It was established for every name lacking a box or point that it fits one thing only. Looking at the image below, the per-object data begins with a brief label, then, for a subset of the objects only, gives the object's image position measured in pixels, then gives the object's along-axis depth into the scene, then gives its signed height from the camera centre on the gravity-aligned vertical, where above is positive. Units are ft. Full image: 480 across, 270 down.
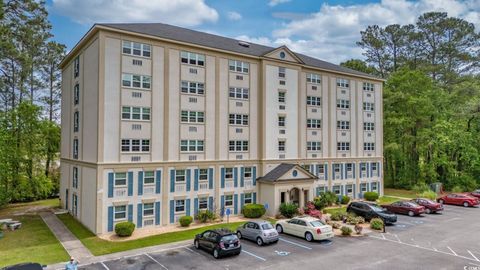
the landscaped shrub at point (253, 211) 97.25 -19.91
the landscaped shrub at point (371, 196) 128.57 -20.50
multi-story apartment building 83.46 +5.11
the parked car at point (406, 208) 101.24 -20.22
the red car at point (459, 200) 119.34 -20.83
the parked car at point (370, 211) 89.04 -19.19
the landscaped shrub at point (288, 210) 96.89 -19.58
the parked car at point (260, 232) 69.67 -19.22
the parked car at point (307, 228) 71.97 -19.25
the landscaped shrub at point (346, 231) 78.28 -20.74
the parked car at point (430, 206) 105.76 -20.11
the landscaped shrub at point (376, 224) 83.56 -20.47
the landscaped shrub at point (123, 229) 76.59 -19.92
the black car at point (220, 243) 61.36 -18.90
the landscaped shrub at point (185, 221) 86.99 -20.45
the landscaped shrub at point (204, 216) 91.63 -20.26
